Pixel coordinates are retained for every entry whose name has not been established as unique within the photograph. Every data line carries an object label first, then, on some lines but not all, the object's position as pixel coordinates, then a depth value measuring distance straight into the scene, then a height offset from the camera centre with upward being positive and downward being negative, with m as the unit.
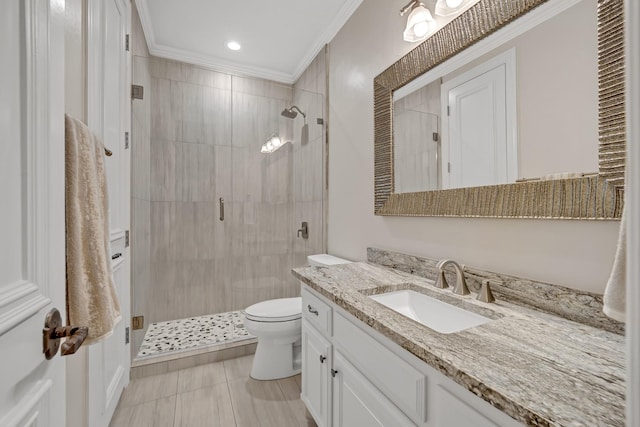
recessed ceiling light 2.50 +1.48
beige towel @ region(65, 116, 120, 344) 0.73 -0.07
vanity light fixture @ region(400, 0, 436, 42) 1.37 +0.91
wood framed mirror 0.78 +0.21
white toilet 1.89 -0.83
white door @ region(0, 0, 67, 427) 0.46 +0.01
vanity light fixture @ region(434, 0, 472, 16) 1.23 +0.89
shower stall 2.50 +0.18
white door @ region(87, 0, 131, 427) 1.25 +0.30
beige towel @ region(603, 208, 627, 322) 0.42 -0.11
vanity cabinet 0.65 -0.50
